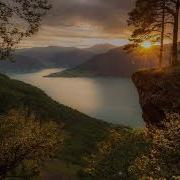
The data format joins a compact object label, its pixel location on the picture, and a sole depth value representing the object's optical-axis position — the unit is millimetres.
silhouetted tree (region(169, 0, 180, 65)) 25010
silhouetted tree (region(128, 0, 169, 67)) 25287
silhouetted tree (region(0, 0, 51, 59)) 8857
